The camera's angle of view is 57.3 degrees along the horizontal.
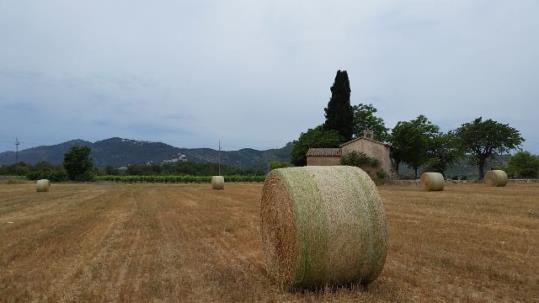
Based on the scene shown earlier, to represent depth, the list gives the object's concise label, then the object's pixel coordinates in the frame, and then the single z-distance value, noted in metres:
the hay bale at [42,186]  41.41
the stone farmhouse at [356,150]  60.78
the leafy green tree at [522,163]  77.31
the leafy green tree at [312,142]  70.56
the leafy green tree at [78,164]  81.38
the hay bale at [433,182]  33.53
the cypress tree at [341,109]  74.12
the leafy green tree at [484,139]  71.12
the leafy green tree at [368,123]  82.69
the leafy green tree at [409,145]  73.12
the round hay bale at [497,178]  36.56
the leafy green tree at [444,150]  76.88
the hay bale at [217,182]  43.53
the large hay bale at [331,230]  6.98
